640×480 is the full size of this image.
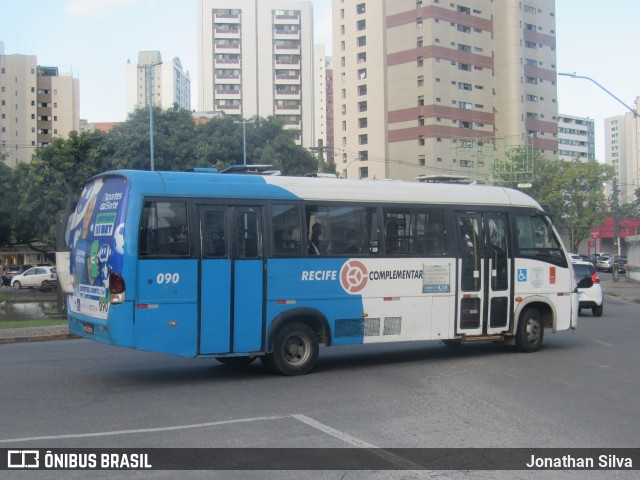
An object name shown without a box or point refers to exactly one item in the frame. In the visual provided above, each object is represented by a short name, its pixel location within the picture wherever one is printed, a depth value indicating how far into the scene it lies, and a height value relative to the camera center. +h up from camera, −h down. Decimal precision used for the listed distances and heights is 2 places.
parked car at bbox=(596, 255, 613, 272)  70.69 -0.67
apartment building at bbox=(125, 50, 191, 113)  194.50 +46.99
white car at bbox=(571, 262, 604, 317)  23.56 -1.11
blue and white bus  10.21 -0.10
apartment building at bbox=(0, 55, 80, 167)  98.50 +21.27
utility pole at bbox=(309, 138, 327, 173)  49.97 +6.86
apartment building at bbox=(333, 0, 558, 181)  79.12 +19.78
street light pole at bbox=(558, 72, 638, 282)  49.19 +1.11
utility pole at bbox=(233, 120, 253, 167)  48.64 +8.56
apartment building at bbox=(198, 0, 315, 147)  111.38 +29.13
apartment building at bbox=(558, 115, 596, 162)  174.38 +28.46
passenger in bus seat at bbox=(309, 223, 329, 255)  11.55 +0.27
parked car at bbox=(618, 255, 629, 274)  70.86 -0.90
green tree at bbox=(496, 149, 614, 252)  73.12 +6.53
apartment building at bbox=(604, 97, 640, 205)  167.62 +25.20
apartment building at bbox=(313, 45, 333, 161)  148.38 +32.70
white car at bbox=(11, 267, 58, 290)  51.28 -1.15
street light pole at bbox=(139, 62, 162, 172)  37.56 +7.30
